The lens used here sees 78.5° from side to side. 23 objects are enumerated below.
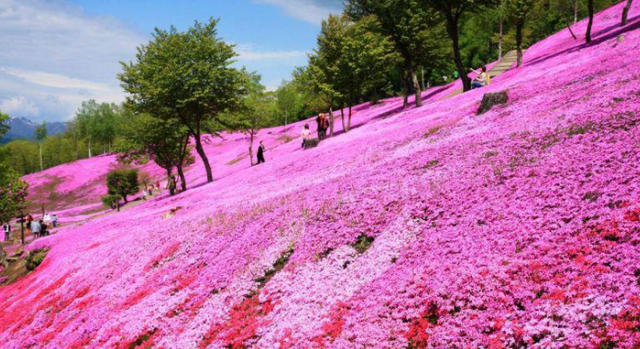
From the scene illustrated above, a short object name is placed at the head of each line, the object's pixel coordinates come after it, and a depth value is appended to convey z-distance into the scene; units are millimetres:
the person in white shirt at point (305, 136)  44344
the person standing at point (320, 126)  44625
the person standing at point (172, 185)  46844
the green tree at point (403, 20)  46281
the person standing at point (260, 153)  48719
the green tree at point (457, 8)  39438
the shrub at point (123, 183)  67500
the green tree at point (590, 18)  37406
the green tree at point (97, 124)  142500
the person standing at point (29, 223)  55438
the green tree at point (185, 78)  37812
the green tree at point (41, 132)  141750
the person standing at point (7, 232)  54444
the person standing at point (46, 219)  52750
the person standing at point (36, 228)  46300
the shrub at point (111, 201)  61281
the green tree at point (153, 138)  46250
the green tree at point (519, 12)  42938
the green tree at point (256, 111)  56112
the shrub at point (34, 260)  28406
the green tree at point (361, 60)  42703
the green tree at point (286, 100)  118562
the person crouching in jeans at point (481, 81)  37612
